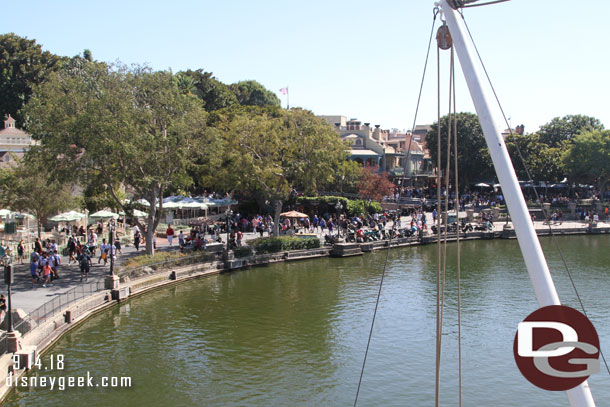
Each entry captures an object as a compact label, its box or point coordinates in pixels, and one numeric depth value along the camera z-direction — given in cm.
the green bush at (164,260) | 3069
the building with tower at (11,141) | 6325
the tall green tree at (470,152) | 7556
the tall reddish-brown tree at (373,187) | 6347
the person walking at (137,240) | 3722
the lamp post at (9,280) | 1761
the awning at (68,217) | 3879
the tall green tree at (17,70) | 7194
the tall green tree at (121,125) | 3066
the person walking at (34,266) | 2800
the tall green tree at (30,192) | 3716
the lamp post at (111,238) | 2678
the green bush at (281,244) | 3844
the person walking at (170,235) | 4086
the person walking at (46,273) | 2741
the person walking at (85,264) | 2866
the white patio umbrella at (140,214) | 4181
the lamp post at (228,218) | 3712
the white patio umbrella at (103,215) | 4116
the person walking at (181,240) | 3726
